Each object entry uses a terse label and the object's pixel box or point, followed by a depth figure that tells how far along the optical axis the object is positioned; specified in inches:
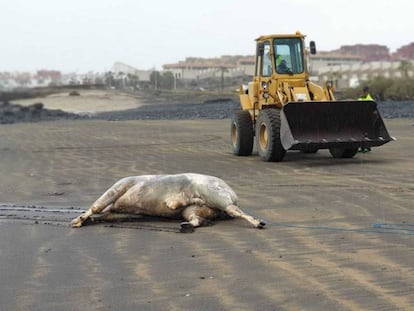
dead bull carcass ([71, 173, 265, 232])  565.4
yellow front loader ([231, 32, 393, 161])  1021.4
